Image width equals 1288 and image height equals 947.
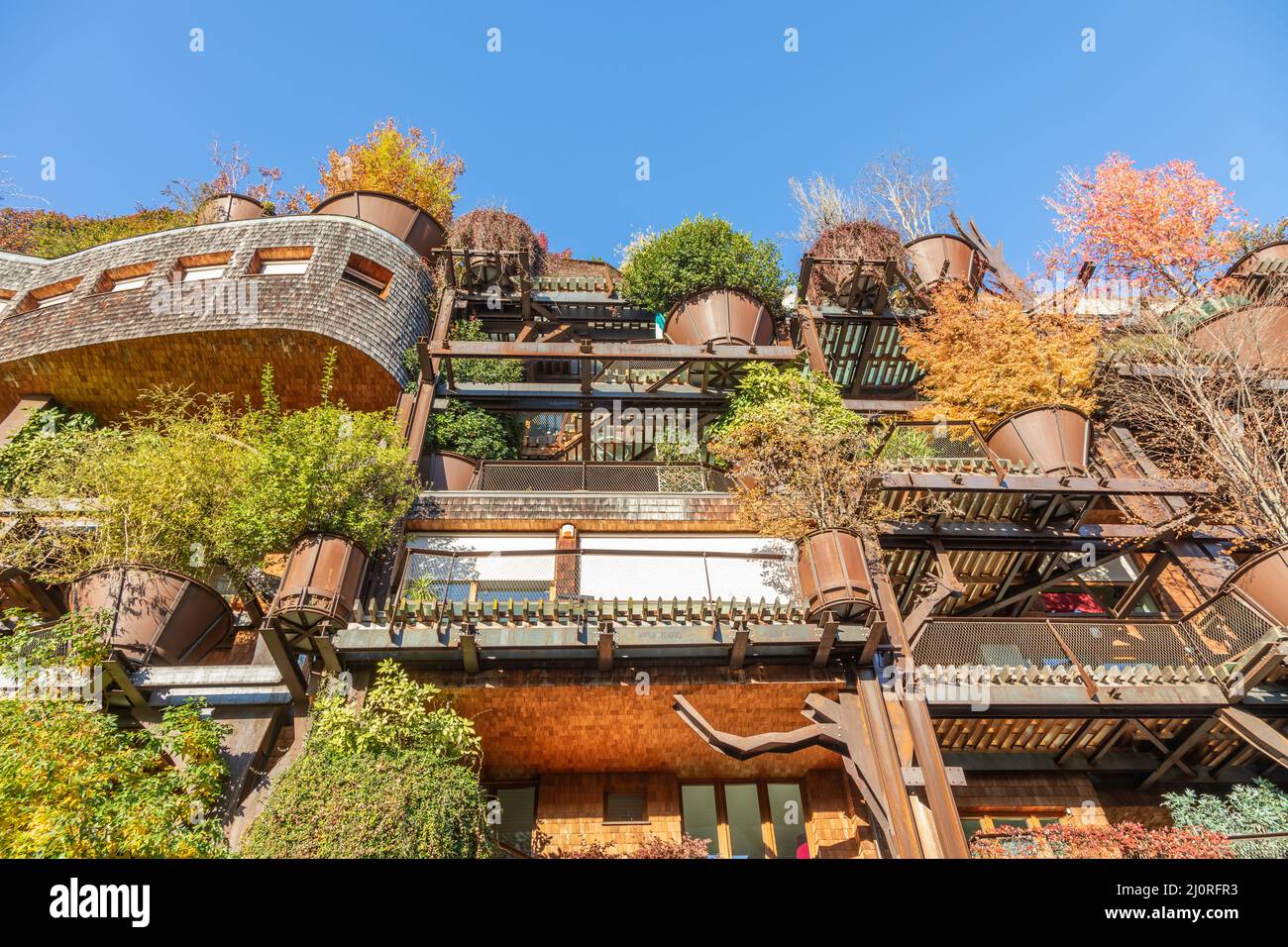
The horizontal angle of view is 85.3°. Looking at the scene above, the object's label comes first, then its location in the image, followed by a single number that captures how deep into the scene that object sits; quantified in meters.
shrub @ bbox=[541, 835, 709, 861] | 8.03
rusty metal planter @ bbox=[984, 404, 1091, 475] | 11.70
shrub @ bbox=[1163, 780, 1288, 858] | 8.16
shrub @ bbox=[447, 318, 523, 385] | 15.05
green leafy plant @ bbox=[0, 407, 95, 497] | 12.45
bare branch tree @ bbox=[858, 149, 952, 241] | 26.03
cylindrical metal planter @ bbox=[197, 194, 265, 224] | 20.22
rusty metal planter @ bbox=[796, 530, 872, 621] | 8.71
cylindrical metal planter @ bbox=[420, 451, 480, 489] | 13.11
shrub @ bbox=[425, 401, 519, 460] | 13.81
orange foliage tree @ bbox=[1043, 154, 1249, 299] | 19.84
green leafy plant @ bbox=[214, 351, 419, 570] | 9.11
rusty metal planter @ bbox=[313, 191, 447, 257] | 17.83
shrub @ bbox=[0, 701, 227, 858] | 5.95
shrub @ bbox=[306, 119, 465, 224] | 23.78
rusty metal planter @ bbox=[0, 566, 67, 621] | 10.16
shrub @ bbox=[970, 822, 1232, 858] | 7.96
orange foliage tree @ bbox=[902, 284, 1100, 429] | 14.21
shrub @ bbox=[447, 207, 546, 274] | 18.56
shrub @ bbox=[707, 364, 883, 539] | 9.89
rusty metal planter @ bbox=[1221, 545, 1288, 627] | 9.23
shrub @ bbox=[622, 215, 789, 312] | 17.02
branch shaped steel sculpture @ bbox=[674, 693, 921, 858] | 7.66
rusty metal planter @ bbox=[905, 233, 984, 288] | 17.66
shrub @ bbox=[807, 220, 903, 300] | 18.02
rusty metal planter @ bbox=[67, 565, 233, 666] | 8.54
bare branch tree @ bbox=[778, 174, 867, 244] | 23.89
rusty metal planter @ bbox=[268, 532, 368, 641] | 8.38
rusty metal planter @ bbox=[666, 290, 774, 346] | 15.01
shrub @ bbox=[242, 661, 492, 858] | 6.81
